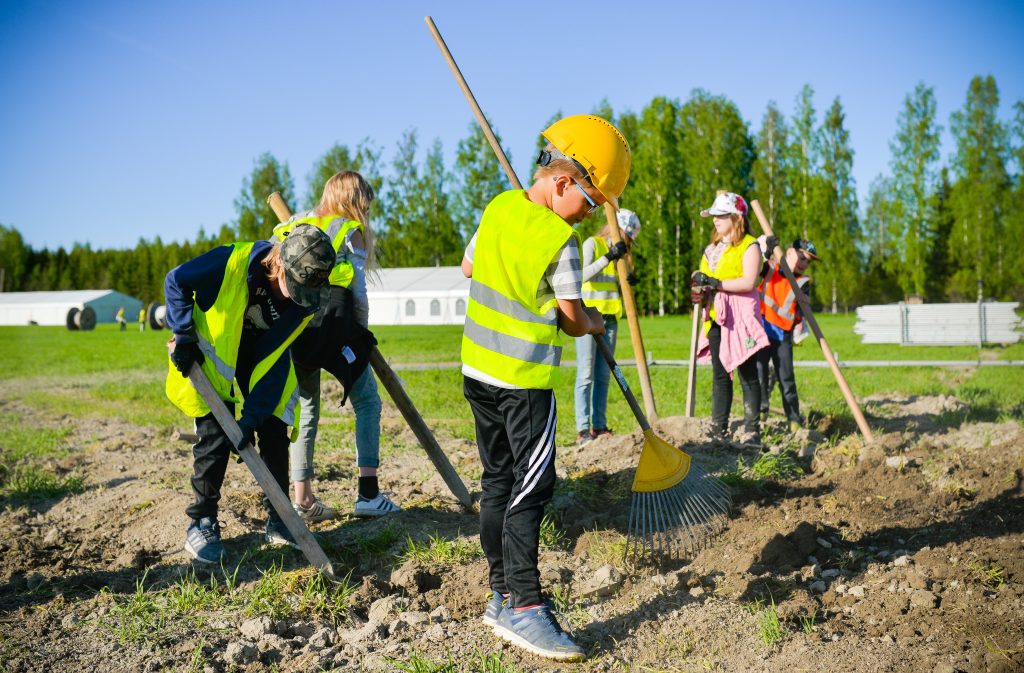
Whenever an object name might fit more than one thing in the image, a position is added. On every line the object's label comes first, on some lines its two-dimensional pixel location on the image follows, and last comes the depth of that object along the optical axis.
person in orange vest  6.80
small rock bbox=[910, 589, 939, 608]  3.05
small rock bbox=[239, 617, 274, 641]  2.94
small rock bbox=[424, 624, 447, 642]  2.89
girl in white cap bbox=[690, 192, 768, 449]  5.56
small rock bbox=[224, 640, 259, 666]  2.76
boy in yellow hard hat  2.76
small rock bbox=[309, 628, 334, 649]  2.89
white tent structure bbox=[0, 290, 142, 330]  58.31
